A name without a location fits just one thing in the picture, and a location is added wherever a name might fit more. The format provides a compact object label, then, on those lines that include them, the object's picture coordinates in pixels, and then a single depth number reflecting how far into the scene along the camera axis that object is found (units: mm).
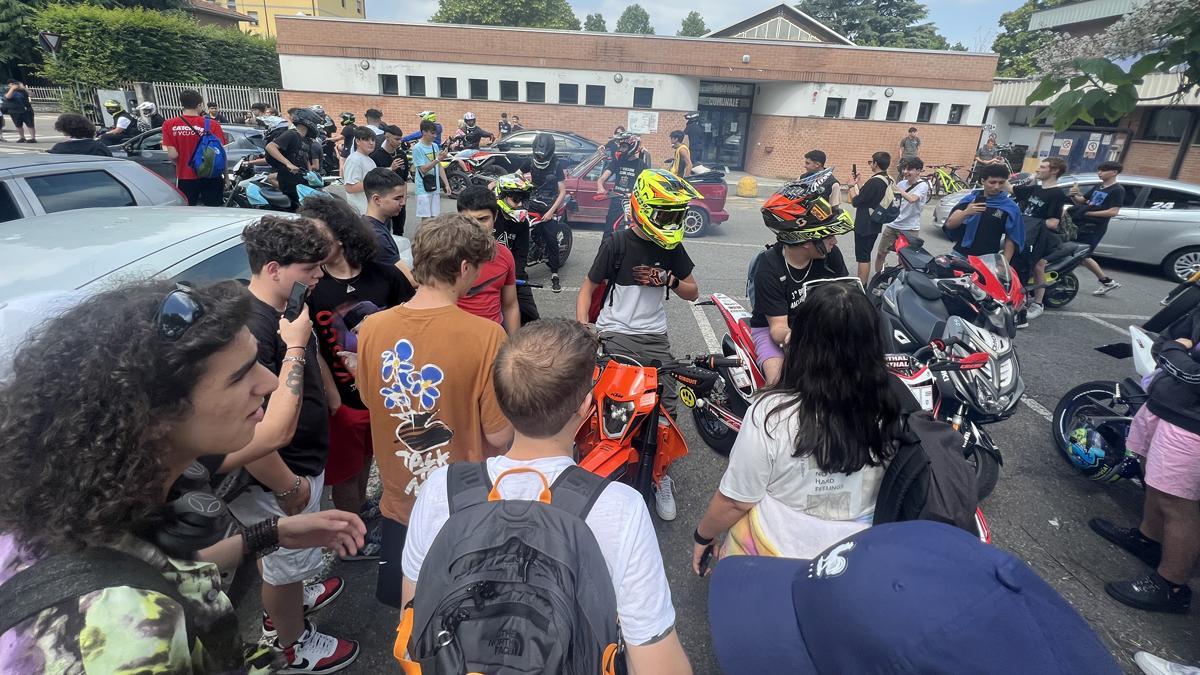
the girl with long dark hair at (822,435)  1832
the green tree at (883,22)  46000
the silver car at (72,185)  4211
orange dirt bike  2619
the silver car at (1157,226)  9305
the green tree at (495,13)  49844
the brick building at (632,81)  24000
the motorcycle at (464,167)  12630
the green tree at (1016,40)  37219
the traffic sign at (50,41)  18875
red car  11125
